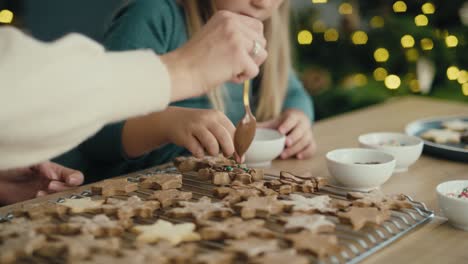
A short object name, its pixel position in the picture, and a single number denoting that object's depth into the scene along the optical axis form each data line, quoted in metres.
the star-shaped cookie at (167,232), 0.86
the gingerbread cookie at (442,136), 1.50
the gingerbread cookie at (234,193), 1.03
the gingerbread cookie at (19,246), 0.80
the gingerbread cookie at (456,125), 1.62
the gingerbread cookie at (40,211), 0.95
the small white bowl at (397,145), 1.29
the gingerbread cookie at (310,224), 0.90
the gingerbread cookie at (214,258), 0.77
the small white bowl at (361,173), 1.14
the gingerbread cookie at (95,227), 0.88
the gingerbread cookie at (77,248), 0.80
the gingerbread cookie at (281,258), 0.78
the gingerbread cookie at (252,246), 0.81
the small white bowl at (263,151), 1.32
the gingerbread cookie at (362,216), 0.92
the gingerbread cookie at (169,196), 1.01
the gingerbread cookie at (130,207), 0.95
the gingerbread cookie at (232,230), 0.87
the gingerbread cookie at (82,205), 0.98
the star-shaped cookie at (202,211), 0.95
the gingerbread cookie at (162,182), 1.10
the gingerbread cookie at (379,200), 1.00
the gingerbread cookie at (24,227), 0.88
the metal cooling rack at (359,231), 0.84
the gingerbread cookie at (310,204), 0.97
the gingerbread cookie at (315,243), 0.81
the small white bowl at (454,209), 0.97
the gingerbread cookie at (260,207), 0.95
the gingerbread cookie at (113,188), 1.07
